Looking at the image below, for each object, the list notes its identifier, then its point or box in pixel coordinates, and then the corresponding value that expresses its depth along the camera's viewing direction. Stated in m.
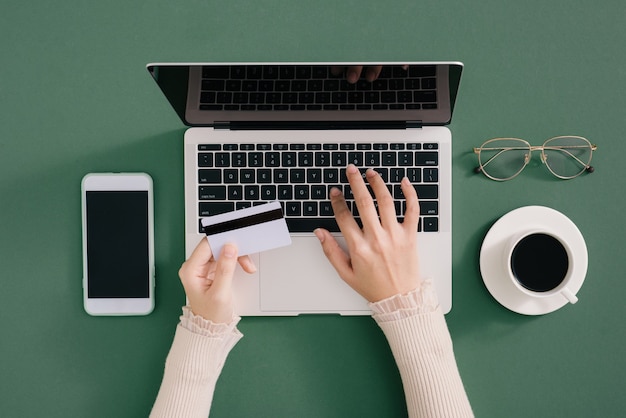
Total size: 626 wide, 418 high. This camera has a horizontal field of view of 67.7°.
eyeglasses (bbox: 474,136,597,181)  0.86
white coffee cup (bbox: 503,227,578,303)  0.78
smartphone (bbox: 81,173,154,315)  0.86
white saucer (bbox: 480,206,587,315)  0.84
